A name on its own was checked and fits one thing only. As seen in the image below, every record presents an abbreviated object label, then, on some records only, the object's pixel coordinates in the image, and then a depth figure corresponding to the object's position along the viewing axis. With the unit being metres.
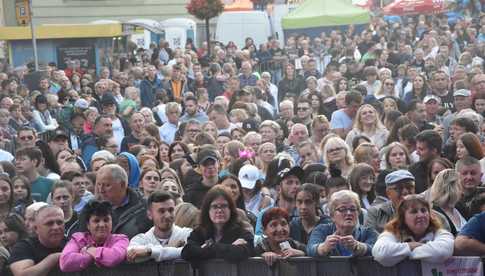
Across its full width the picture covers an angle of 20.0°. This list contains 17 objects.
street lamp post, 25.40
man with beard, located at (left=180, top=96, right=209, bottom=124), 19.64
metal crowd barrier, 8.98
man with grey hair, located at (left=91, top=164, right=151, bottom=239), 10.55
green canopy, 37.91
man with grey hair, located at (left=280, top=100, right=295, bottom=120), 18.99
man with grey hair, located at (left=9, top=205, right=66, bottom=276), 9.63
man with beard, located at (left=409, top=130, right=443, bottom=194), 12.25
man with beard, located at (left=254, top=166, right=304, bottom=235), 11.31
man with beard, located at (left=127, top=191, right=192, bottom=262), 9.68
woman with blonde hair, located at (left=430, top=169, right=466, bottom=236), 10.24
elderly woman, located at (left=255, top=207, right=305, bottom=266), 9.46
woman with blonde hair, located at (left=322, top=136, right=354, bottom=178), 13.48
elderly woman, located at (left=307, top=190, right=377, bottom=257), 9.06
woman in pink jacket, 9.52
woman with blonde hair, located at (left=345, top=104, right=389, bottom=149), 15.94
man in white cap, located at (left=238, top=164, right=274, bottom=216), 12.58
